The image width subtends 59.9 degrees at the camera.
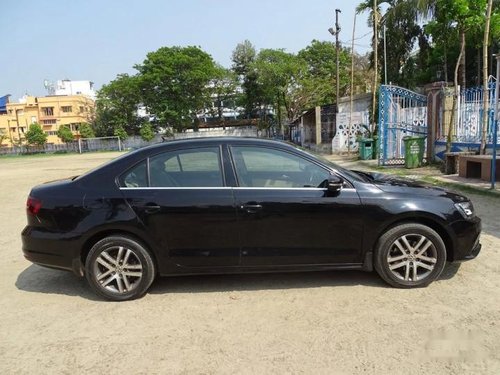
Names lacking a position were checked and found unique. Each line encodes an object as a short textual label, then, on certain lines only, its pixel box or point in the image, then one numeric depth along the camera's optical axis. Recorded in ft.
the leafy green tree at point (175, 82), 194.59
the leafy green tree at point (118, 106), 207.62
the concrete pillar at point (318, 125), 100.17
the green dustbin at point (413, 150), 48.29
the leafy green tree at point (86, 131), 222.69
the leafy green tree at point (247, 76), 199.21
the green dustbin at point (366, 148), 66.81
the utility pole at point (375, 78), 66.13
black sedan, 13.97
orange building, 258.78
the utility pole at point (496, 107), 29.65
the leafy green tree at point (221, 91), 208.54
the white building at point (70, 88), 317.01
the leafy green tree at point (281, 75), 163.84
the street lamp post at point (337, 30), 91.75
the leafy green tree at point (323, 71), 165.17
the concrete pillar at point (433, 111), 47.60
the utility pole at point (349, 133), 82.66
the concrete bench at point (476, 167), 35.96
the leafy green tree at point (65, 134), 220.23
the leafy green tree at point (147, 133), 205.67
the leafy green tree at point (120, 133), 212.23
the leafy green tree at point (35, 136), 220.23
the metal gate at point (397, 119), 53.06
